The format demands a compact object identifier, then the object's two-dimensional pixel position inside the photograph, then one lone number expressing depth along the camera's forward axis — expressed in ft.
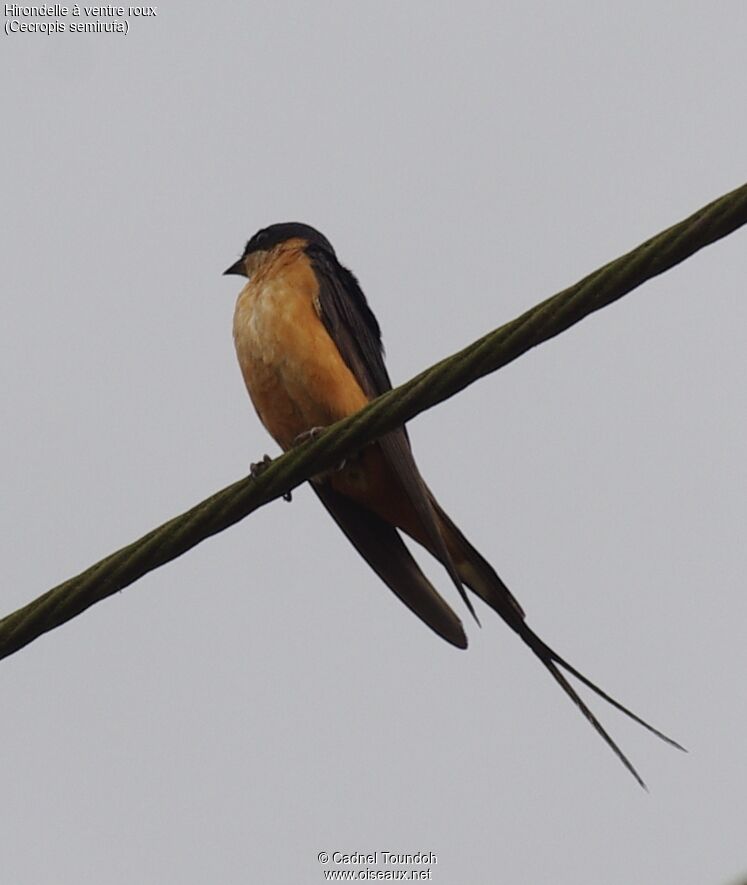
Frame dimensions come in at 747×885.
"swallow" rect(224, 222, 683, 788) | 37.91
